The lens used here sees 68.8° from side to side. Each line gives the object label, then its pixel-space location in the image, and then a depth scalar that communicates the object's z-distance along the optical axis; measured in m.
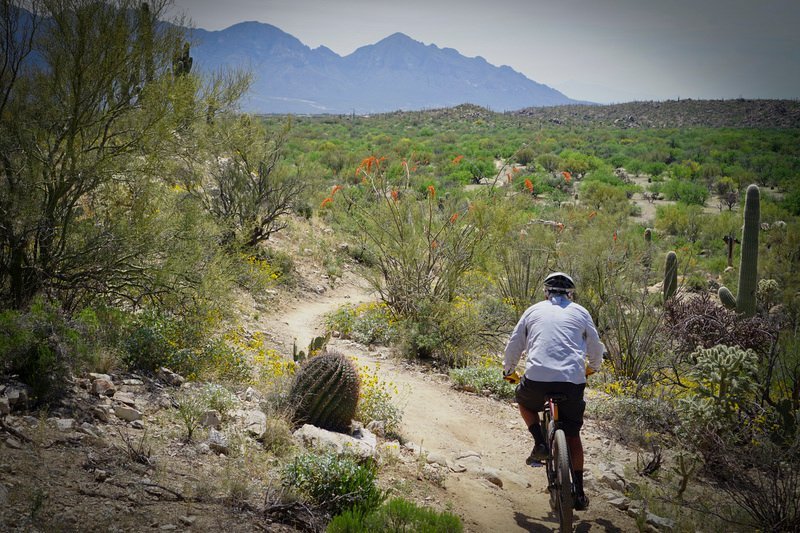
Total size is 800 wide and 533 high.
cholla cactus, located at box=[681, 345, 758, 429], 6.43
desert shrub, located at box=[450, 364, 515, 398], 8.86
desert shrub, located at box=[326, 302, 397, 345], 11.29
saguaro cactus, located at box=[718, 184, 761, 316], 12.25
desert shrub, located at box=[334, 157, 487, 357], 11.32
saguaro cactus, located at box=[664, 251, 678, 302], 12.45
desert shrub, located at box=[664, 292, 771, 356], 8.50
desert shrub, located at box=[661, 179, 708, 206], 27.11
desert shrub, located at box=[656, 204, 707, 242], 22.77
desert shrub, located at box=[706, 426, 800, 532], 4.67
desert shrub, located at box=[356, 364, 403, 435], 6.95
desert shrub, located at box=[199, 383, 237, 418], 5.84
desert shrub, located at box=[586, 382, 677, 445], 7.61
